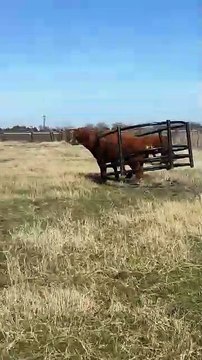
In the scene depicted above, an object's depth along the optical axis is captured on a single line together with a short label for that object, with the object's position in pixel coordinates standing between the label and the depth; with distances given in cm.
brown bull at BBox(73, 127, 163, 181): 1603
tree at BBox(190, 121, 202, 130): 5486
